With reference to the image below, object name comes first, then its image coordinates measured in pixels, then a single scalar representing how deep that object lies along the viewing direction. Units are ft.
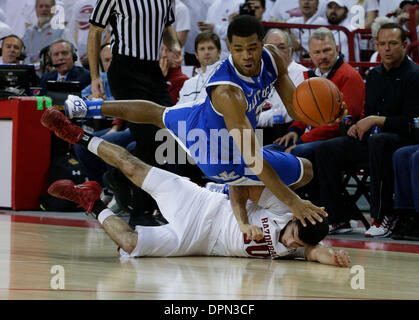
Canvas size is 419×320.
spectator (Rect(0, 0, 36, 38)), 36.63
